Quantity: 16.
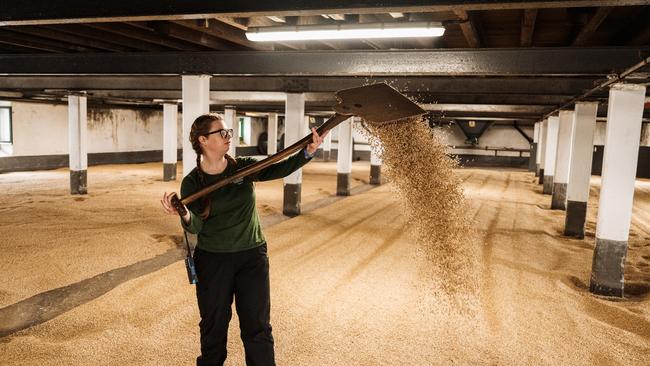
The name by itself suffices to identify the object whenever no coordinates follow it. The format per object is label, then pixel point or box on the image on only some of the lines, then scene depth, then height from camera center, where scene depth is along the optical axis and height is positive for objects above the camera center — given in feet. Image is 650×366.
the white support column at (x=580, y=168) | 25.48 -0.95
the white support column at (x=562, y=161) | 34.63 -0.88
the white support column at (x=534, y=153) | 71.85 -0.73
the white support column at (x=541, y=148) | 56.47 +0.14
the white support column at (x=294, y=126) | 28.91 +0.82
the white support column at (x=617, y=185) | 15.44 -1.14
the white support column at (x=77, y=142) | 35.35 -0.98
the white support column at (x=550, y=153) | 44.74 -0.35
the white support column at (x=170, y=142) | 47.14 -0.90
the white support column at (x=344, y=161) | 41.32 -1.83
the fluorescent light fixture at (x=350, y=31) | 13.82 +3.47
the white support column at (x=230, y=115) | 54.28 +2.54
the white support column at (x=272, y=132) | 72.02 +0.90
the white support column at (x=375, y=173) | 51.34 -3.48
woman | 7.61 -2.04
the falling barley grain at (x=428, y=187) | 11.07 -1.11
